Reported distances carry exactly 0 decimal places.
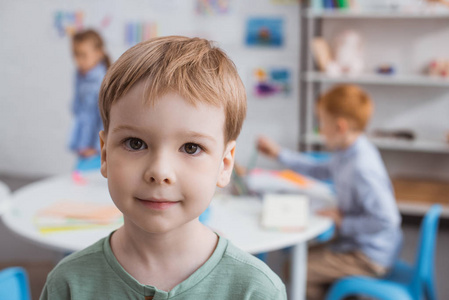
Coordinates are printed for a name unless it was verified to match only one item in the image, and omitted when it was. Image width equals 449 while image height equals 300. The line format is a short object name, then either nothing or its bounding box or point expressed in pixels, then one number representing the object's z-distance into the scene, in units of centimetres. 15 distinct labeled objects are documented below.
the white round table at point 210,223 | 168
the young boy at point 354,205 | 217
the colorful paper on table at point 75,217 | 176
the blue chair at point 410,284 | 191
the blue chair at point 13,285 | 130
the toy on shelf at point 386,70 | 403
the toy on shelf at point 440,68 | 391
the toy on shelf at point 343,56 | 406
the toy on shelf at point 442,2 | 379
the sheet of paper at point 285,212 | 185
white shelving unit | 387
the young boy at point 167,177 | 62
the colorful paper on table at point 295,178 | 255
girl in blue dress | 346
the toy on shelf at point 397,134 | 398
